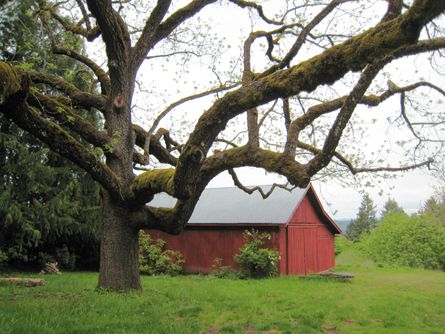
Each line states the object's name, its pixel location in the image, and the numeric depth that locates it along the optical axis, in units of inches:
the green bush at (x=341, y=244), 1387.8
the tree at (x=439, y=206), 1439.2
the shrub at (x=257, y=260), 712.4
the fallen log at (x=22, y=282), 479.8
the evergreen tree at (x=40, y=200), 665.6
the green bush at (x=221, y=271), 727.1
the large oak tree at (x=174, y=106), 219.9
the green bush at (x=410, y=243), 1080.2
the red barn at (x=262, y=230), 780.0
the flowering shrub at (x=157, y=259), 809.5
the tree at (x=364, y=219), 2682.1
